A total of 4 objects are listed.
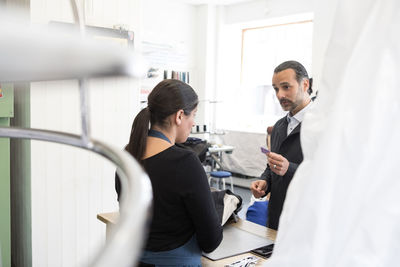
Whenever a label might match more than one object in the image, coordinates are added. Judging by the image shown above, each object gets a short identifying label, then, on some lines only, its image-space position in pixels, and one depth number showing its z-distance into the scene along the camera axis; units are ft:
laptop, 5.49
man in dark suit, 7.47
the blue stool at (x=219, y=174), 18.26
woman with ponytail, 4.91
